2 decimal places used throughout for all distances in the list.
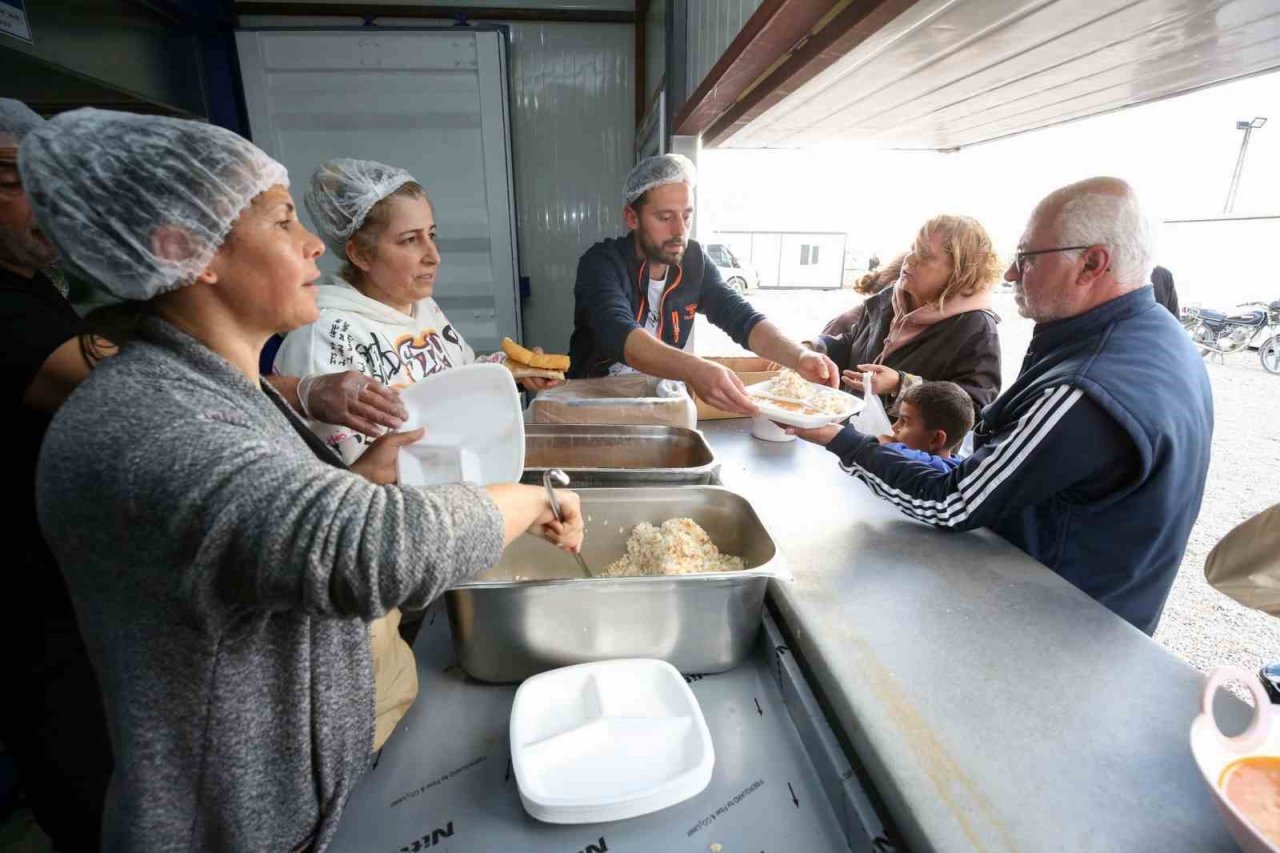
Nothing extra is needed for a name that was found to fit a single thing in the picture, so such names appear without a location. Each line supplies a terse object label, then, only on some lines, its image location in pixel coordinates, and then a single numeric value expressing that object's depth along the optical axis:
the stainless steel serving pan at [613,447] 1.83
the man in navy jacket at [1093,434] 1.20
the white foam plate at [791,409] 1.69
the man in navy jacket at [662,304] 1.94
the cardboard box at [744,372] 2.31
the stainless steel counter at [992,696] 0.71
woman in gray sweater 0.59
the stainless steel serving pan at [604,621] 0.99
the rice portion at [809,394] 1.94
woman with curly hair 2.30
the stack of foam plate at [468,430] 1.17
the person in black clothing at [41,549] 1.14
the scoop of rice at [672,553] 1.23
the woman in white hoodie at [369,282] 1.53
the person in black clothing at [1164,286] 2.75
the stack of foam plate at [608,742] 0.78
